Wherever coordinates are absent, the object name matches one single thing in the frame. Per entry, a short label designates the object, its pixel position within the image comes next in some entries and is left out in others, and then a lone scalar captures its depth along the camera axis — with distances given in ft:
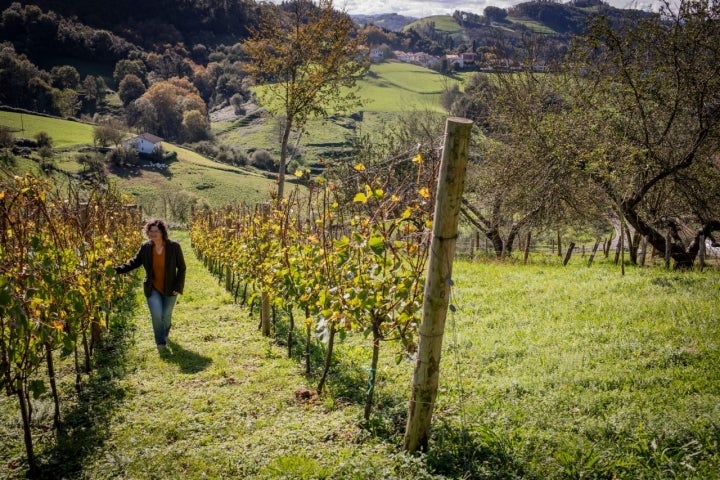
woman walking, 22.53
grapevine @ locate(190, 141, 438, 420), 14.12
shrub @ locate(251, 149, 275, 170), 253.24
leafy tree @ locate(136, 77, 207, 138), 298.15
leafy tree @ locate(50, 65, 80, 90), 307.37
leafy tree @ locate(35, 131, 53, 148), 194.29
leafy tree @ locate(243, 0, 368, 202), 45.83
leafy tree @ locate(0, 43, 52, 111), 268.82
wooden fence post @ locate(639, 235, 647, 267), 41.84
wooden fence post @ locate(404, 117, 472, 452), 11.64
